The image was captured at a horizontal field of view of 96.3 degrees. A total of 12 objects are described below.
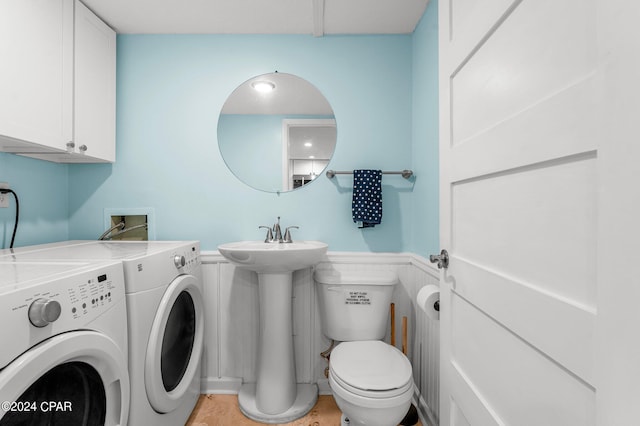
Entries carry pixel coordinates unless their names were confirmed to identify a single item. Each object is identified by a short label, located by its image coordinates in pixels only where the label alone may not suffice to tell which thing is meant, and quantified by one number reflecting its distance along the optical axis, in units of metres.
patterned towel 1.71
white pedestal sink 1.50
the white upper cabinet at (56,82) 1.19
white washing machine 0.64
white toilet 1.10
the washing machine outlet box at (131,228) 1.81
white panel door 0.39
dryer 1.09
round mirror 1.79
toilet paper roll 1.07
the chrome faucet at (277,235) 1.74
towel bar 1.73
